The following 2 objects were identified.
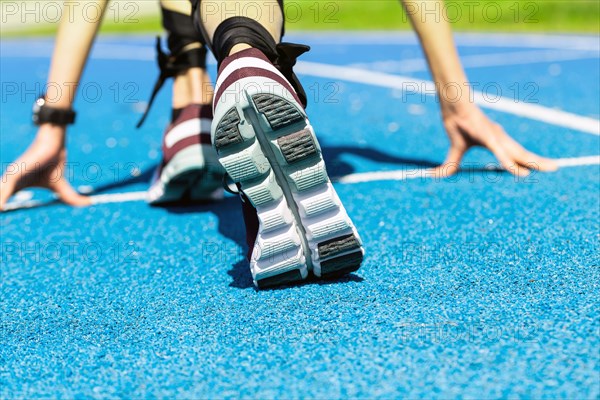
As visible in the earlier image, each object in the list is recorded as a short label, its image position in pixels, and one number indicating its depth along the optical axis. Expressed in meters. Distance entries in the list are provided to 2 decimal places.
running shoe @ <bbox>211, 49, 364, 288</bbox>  1.33
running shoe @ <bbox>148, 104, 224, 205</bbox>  1.67
